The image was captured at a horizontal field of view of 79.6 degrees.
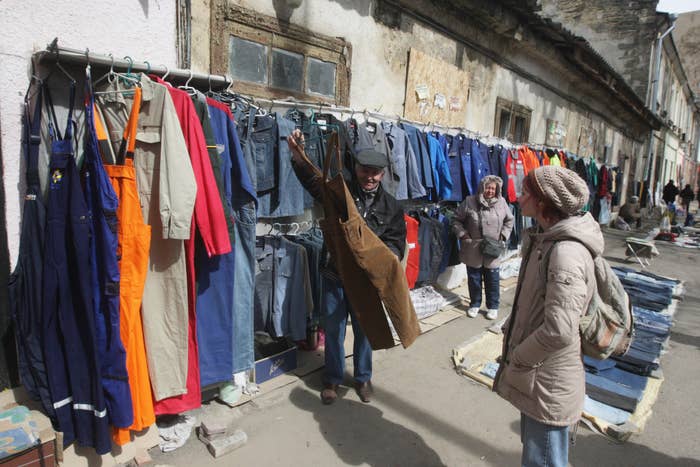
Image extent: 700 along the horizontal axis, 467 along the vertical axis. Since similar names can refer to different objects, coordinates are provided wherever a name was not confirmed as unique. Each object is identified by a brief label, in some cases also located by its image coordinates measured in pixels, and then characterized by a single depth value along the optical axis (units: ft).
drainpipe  59.21
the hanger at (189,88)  9.30
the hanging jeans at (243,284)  10.20
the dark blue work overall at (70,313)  7.30
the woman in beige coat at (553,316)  5.71
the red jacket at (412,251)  16.10
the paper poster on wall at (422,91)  18.35
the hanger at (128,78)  7.98
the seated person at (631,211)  46.32
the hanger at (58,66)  7.49
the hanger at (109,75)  7.90
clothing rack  7.64
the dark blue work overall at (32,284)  7.33
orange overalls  7.71
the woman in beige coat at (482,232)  16.88
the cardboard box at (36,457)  6.73
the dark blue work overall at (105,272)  7.46
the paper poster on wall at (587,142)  37.78
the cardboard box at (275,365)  11.42
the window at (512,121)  24.79
